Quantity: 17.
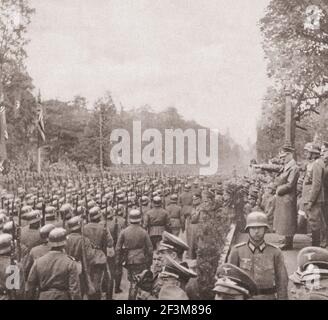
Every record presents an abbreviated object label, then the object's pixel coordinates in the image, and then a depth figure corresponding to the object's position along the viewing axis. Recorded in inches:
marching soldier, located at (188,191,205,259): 327.6
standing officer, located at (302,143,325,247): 329.1
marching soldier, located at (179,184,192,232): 432.5
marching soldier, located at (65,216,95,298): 307.0
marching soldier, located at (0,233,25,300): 267.7
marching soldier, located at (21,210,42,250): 320.5
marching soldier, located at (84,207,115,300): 321.1
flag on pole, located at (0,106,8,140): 397.1
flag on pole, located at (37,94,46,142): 414.3
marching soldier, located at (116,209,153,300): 334.3
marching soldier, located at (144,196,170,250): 384.5
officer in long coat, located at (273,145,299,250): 349.7
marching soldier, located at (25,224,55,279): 289.5
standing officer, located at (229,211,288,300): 242.4
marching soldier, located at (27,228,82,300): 261.0
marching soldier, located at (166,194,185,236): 413.1
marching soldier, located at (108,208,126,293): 349.7
